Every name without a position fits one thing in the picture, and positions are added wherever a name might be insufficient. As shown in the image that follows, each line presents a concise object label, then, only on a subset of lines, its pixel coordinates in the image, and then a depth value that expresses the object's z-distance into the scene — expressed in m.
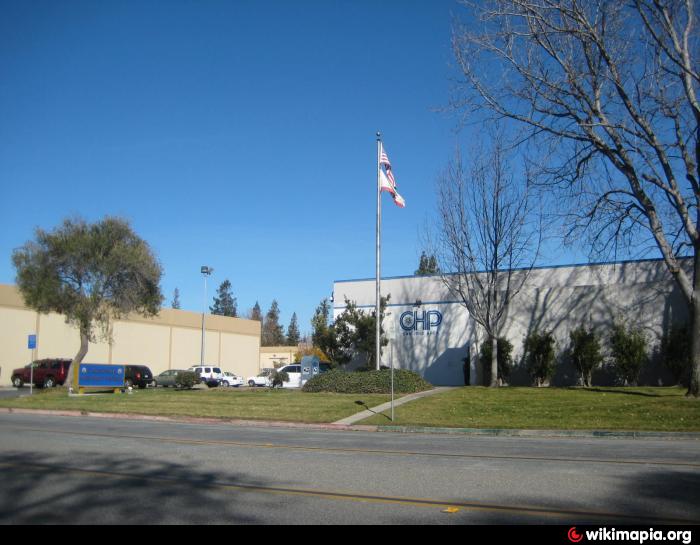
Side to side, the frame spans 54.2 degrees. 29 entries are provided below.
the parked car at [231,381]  52.75
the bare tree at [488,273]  27.47
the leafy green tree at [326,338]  39.31
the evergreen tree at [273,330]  129.50
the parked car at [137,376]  44.78
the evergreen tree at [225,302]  137.12
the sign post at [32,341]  31.52
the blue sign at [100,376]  33.88
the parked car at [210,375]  50.44
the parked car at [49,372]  41.94
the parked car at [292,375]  41.81
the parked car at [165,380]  49.44
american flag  29.77
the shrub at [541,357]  30.62
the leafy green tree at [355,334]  38.77
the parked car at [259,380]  55.25
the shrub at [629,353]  28.34
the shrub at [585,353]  29.36
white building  29.86
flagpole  28.61
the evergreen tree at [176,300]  153.85
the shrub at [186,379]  36.28
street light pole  56.19
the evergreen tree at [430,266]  30.90
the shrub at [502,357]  32.31
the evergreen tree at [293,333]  135.23
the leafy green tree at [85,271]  33.97
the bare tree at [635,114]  19.31
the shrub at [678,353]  27.44
